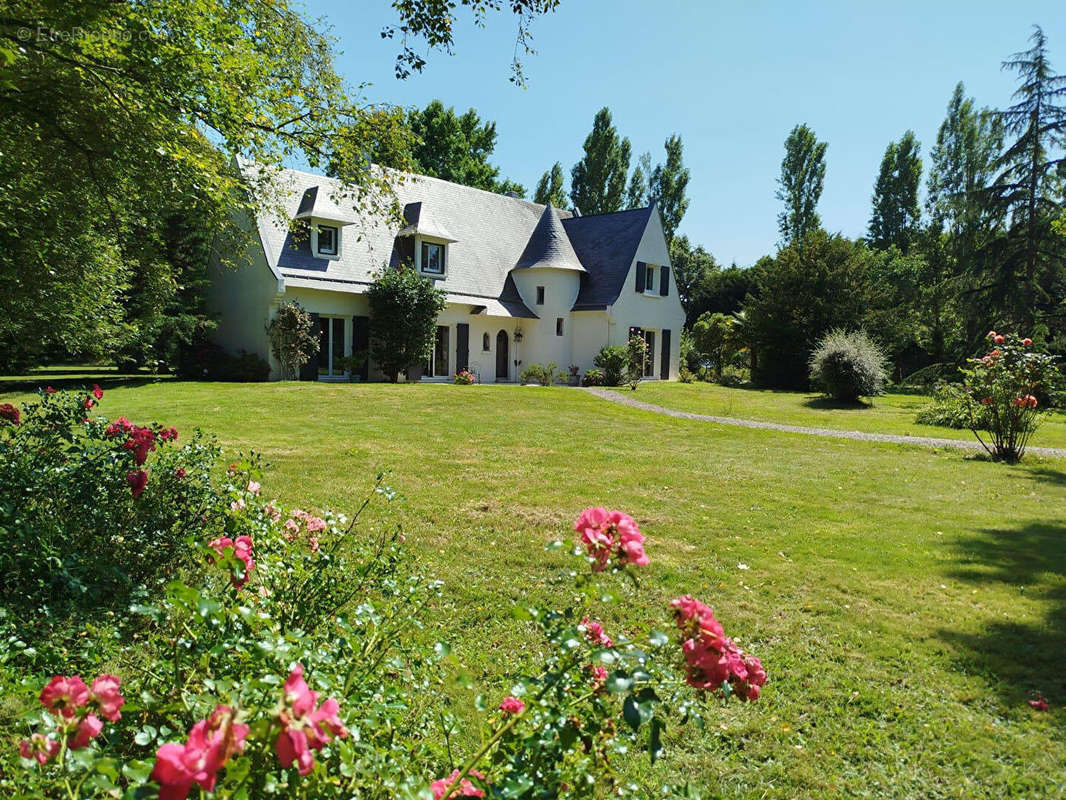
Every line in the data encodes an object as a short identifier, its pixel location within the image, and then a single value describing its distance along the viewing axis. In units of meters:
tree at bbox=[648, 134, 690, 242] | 49.16
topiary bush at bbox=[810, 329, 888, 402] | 20.62
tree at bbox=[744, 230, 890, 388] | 27.94
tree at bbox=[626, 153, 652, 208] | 49.31
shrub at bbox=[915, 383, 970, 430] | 16.08
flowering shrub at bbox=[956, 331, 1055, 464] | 10.60
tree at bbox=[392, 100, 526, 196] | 39.47
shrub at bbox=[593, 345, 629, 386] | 25.73
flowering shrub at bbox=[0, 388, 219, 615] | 3.70
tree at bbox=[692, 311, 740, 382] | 32.75
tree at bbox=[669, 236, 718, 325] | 52.94
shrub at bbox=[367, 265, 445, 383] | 22.20
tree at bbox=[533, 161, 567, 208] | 52.09
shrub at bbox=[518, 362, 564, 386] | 26.72
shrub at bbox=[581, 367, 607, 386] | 26.09
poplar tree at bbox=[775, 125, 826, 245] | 49.72
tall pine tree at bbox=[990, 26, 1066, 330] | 24.97
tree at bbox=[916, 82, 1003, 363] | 26.25
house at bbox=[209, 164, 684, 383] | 22.09
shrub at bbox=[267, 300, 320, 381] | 20.88
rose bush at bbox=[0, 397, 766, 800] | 1.29
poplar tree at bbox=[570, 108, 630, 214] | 45.00
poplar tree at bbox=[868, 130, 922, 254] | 49.81
